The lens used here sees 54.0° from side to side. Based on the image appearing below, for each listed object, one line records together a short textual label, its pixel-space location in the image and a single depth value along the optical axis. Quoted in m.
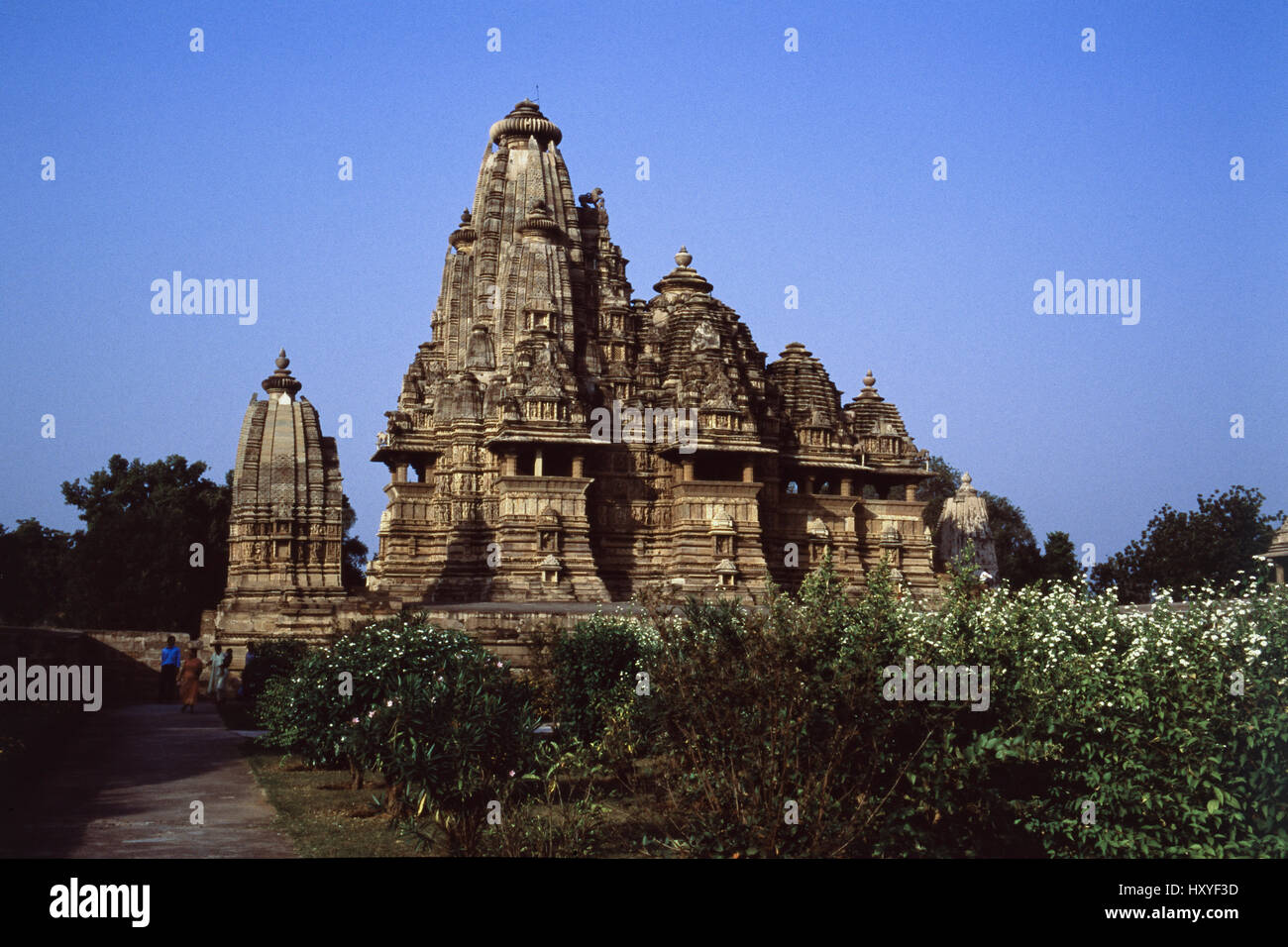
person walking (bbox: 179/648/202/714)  23.70
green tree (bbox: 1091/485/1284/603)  52.69
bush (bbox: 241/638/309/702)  23.96
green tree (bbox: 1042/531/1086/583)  60.94
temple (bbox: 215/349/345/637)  27.91
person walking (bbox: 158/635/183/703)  26.97
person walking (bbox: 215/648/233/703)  26.30
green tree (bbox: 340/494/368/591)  68.44
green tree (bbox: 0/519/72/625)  55.84
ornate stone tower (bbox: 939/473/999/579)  46.12
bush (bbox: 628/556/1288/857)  10.07
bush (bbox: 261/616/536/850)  11.87
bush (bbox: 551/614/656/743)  17.34
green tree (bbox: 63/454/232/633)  52.05
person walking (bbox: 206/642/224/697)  26.16
